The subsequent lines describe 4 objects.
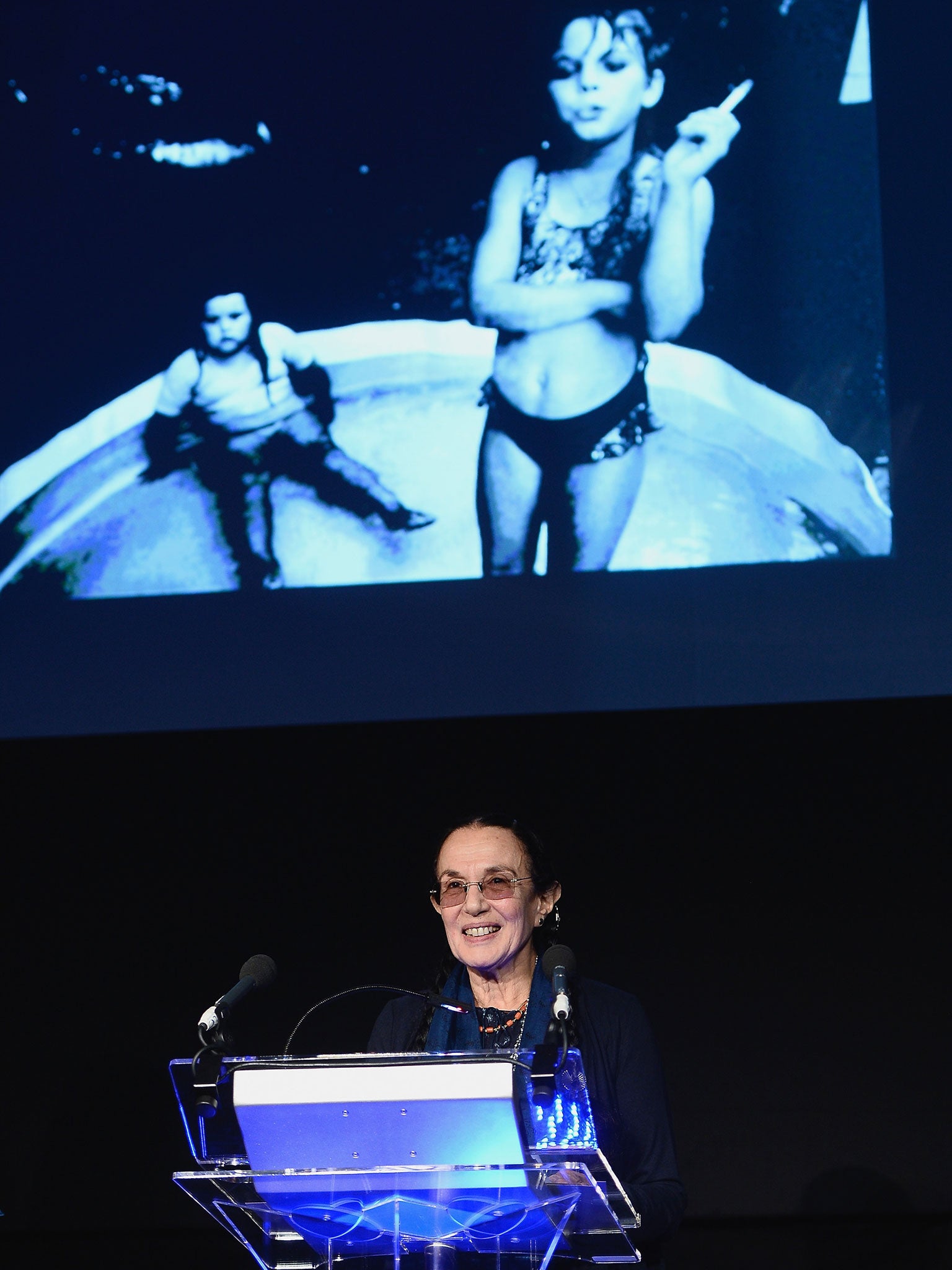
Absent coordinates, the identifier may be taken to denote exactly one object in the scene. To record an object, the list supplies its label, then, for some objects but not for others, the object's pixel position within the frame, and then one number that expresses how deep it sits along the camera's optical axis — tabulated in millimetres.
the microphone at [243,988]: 4430
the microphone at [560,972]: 4405
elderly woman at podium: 4803
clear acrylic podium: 4275
